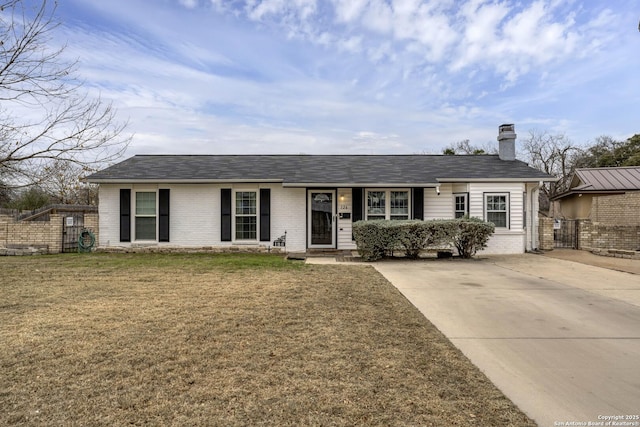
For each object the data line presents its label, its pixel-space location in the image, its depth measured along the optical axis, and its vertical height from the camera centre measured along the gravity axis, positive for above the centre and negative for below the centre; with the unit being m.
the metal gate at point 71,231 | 13.30 -0.46
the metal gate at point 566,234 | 14.84 -0.75
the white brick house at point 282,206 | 12.97 +0.40
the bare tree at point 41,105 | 5.48 +1.81
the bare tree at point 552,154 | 35.61 +6.26
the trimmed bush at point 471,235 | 11.09 -0.55
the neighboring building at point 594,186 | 17.31 +1.43
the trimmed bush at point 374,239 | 10.87 -0.65
